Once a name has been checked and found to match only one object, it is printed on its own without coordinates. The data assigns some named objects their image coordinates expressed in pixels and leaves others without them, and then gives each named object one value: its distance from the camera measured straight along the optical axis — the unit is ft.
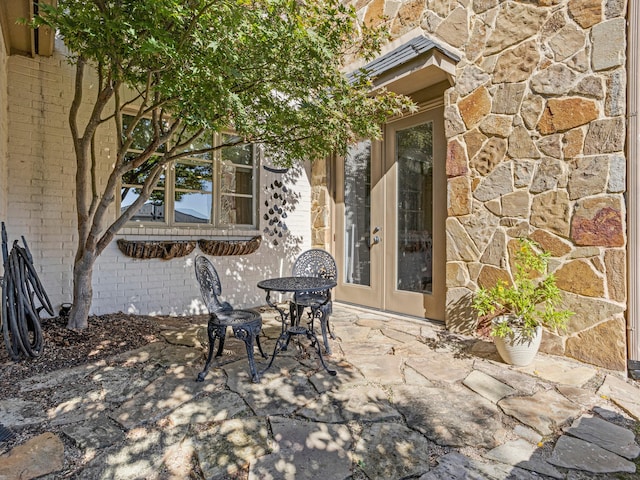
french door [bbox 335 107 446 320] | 13.33
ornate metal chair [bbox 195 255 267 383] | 8.15
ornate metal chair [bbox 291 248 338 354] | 10.86
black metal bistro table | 8.87
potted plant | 9.07
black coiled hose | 8.41
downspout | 8.55
